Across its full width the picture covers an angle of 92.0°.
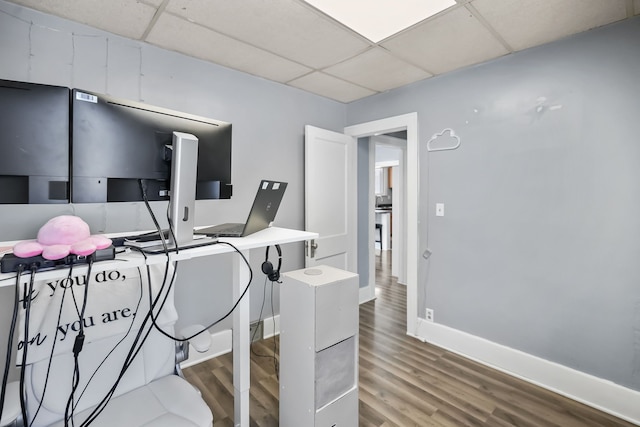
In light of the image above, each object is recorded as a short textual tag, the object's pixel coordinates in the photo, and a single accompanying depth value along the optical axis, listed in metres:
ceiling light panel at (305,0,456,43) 1.72
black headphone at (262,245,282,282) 1.62
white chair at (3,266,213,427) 1.11
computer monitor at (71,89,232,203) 0.96
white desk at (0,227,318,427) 1.38
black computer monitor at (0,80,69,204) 0.85
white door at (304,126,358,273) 3.01
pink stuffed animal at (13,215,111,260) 0.81
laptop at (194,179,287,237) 1.39
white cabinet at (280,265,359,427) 1.46
